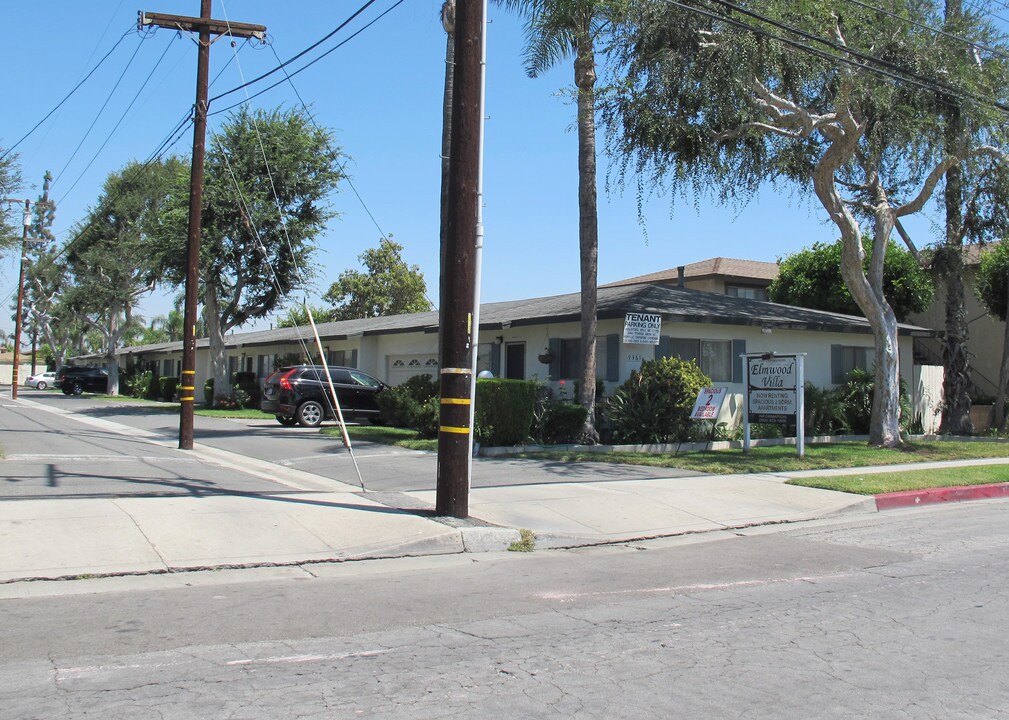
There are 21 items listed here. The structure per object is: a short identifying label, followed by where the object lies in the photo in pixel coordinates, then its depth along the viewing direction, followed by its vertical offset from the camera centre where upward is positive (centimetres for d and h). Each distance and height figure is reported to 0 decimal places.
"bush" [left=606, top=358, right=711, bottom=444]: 1897 -10
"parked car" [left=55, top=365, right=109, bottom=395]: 5447 +31
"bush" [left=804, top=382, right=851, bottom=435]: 2205 -25
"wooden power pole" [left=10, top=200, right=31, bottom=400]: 4591 +277
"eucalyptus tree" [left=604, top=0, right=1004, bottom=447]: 1717 +597
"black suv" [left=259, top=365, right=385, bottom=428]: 2452 -14
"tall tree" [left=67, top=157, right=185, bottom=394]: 4753 +751
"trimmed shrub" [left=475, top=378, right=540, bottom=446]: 1761 -28
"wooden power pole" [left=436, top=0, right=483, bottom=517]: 988 +133
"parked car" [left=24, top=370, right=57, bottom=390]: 7306 +27
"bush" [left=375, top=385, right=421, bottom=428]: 2162 -35
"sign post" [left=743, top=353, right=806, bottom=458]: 1697 +17
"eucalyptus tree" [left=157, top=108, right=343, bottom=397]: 3131 +640
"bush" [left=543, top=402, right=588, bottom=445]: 1888 -57
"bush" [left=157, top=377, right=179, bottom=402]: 4257 -4
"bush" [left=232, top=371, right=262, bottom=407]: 3578 -9
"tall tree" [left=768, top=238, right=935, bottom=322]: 3169 +433
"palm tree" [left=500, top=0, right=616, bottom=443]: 1823 +542
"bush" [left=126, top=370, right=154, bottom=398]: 4797 +13
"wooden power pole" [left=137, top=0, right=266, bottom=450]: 1772 +418
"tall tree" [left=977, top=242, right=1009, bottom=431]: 2859 +400
